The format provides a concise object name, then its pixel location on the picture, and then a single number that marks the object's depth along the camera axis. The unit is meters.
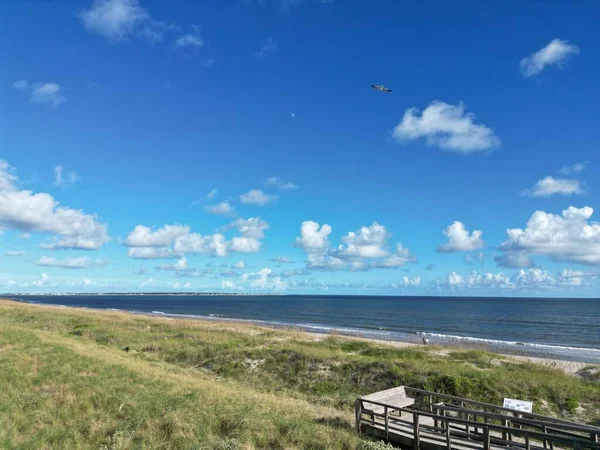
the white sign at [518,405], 11.84
